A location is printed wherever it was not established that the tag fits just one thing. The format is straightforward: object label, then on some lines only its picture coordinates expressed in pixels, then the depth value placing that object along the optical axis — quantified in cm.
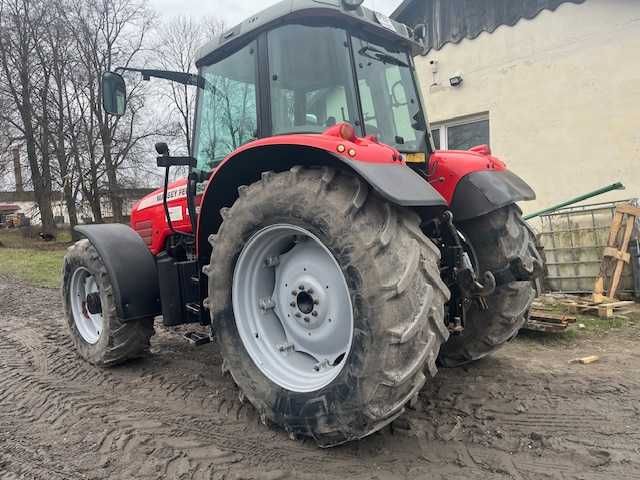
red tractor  232
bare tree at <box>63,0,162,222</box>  2106
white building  659
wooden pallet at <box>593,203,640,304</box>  589
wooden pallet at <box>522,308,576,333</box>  461
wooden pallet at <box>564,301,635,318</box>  535
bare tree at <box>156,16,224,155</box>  2136
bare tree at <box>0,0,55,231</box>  2075
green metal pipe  568
